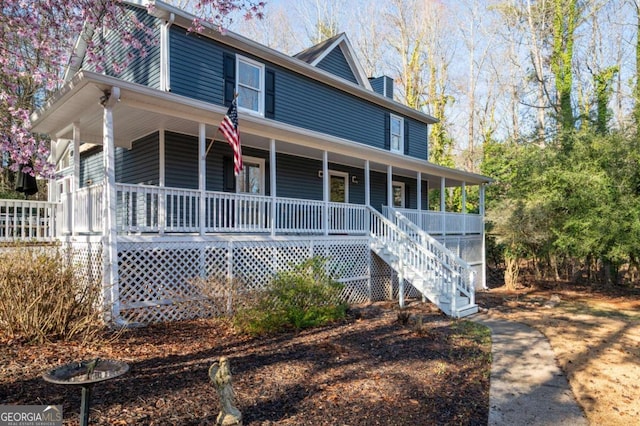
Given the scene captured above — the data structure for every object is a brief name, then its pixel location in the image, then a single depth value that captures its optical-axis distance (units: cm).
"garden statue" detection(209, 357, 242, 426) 333
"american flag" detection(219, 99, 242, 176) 789
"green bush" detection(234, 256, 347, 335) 702
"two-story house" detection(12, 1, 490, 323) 759
